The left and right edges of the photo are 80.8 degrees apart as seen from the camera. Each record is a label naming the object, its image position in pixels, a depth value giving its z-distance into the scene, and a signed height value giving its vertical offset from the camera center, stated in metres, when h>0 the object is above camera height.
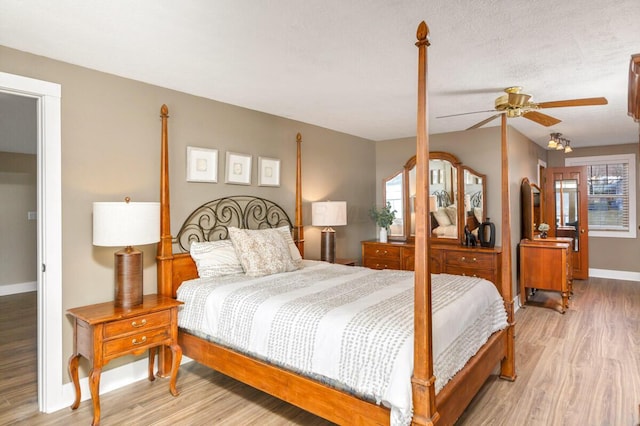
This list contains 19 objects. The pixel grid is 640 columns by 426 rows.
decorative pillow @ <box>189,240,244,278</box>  3.28 -0.39
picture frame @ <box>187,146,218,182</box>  3.50 +0.49
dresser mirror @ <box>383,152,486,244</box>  5.14 +0.23
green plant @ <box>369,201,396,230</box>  5.61 -0.04
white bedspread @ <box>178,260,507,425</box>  1.91 -0.66
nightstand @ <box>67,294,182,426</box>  2.44 -0.81
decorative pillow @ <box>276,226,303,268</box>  3.81 -0.33
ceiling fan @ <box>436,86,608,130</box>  3.01 +0.86
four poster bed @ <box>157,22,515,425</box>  1.78 -0.65
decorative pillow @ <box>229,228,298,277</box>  3.33 -0.34
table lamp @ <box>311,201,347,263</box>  4.58 -0.06
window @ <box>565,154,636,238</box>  6.62 +0.34
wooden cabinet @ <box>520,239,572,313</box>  4.93 -0.72
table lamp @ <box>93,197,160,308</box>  2.58 -0.13
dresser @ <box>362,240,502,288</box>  4.52 -0.59
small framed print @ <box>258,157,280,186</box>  4.16 +0.50
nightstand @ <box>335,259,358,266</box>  4.66 -0.59
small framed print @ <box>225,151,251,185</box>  3.83 +0.49
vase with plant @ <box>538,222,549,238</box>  5.64 -0.24
